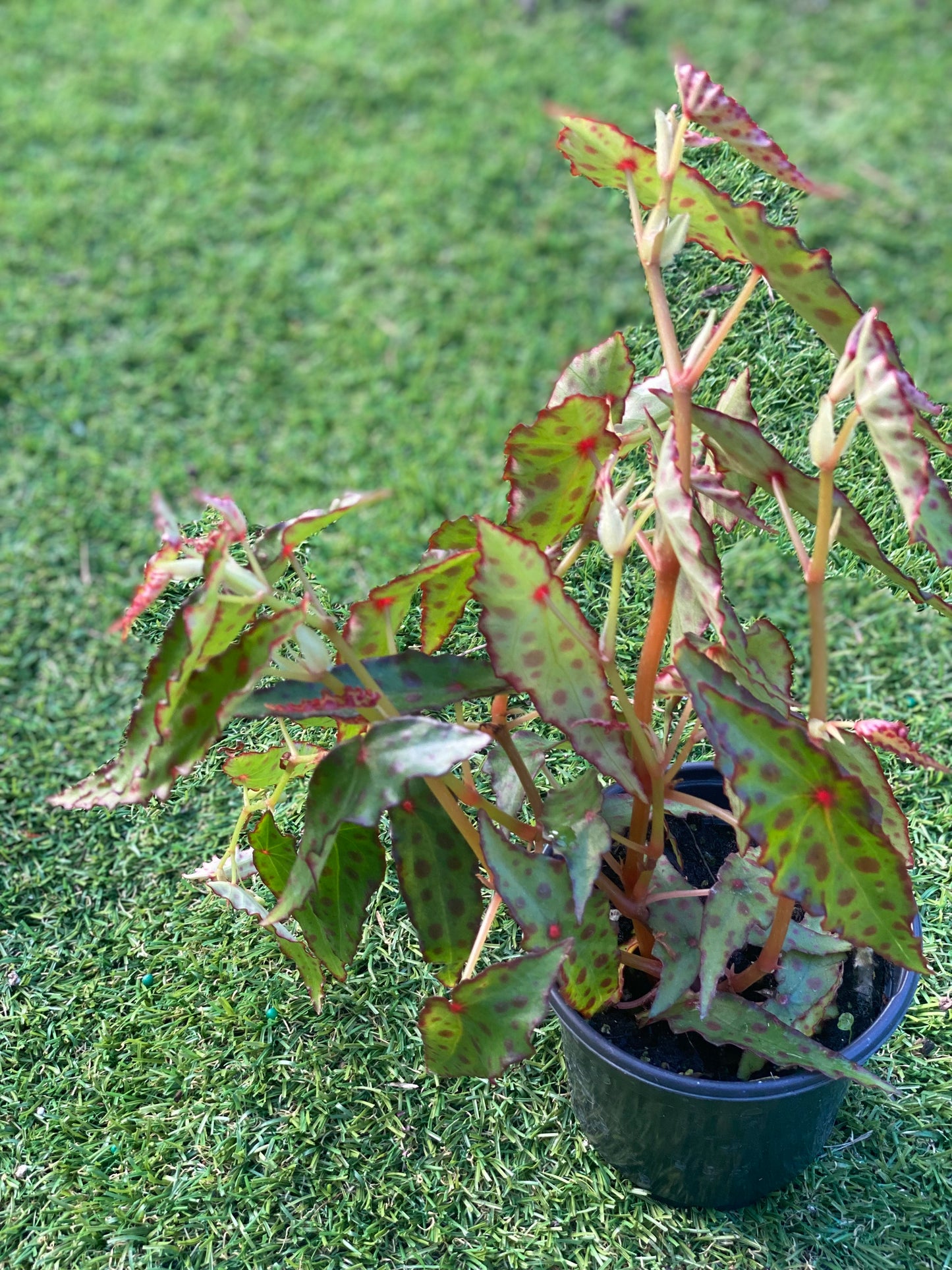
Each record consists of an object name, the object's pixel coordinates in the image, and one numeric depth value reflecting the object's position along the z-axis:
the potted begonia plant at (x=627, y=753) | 0.77
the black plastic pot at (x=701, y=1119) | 0.95
